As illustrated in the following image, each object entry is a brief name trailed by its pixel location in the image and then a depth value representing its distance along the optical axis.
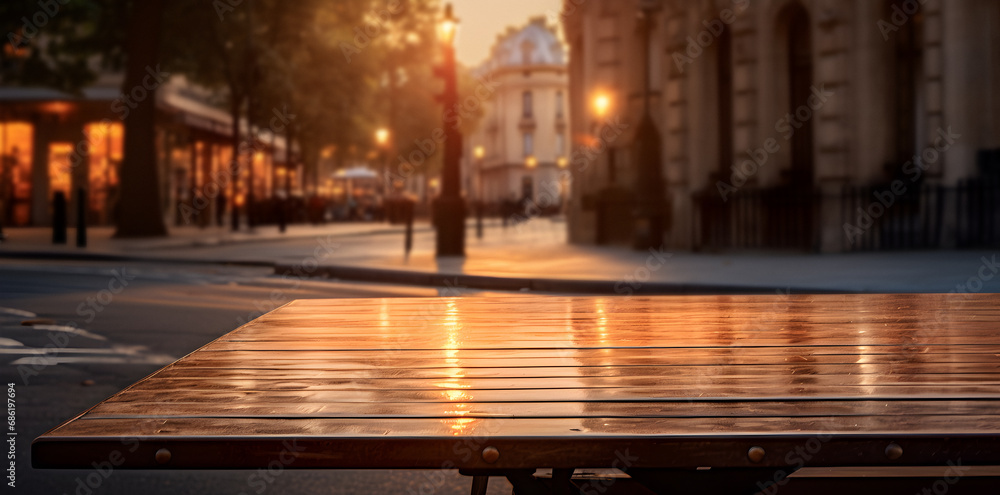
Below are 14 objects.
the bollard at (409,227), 19.47
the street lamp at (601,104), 23.16
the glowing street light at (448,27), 18.42
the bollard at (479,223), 30.28
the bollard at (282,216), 33.60
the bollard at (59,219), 22.09
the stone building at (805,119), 16.69
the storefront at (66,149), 36.12
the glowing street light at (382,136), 40.64
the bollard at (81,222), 20.93
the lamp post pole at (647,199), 20.81
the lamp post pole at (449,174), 18.16
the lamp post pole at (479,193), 30.49
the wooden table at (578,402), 1.98
